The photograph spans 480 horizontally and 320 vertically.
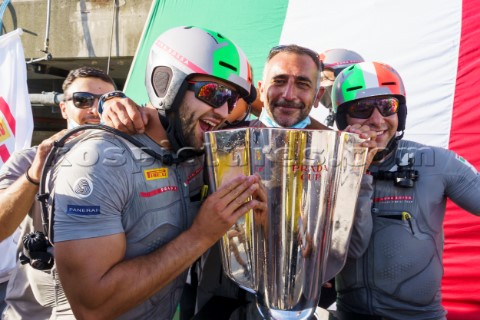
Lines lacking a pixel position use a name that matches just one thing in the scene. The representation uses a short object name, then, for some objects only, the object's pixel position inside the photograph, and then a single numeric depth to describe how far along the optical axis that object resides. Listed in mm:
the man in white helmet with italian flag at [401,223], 1848
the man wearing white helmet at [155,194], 1216
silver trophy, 1224
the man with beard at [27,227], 1731
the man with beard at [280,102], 1672
